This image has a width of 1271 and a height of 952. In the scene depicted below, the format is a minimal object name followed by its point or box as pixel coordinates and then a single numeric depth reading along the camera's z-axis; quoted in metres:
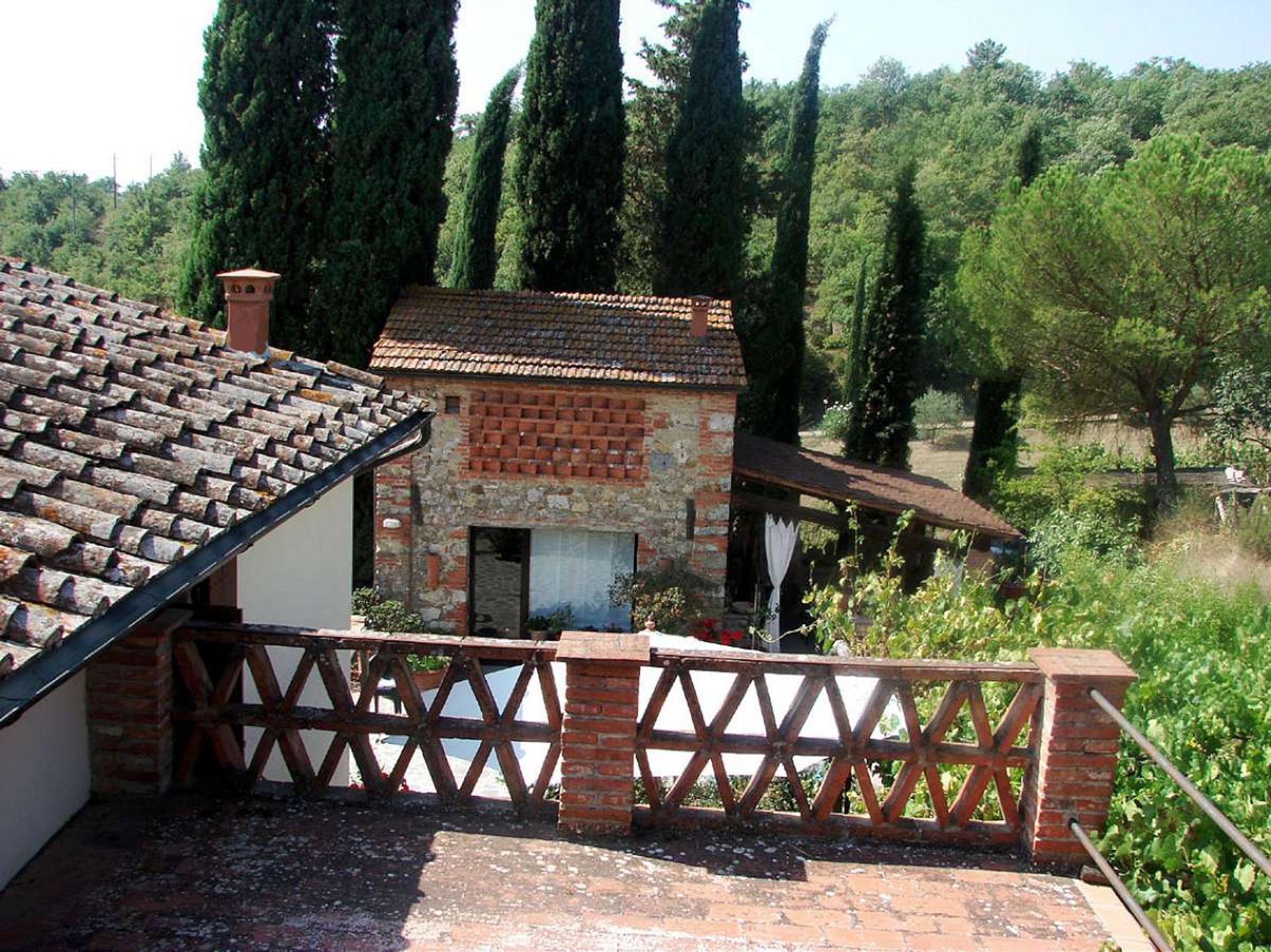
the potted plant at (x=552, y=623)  13.44
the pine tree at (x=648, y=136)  22.94
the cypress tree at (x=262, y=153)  15.09
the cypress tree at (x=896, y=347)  20.94
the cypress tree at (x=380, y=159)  15.05
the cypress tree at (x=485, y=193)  20.45
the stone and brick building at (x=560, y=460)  12.84
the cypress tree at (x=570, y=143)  17.84
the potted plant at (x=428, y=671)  11.89
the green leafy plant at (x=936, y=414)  32.47
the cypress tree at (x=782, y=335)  20.94
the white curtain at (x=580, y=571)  13.39
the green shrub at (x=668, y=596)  12.75
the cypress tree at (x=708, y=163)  19.45
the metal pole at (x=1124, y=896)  3.71
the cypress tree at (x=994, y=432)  20.23
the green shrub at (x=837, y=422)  28.22
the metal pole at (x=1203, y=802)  3.15
